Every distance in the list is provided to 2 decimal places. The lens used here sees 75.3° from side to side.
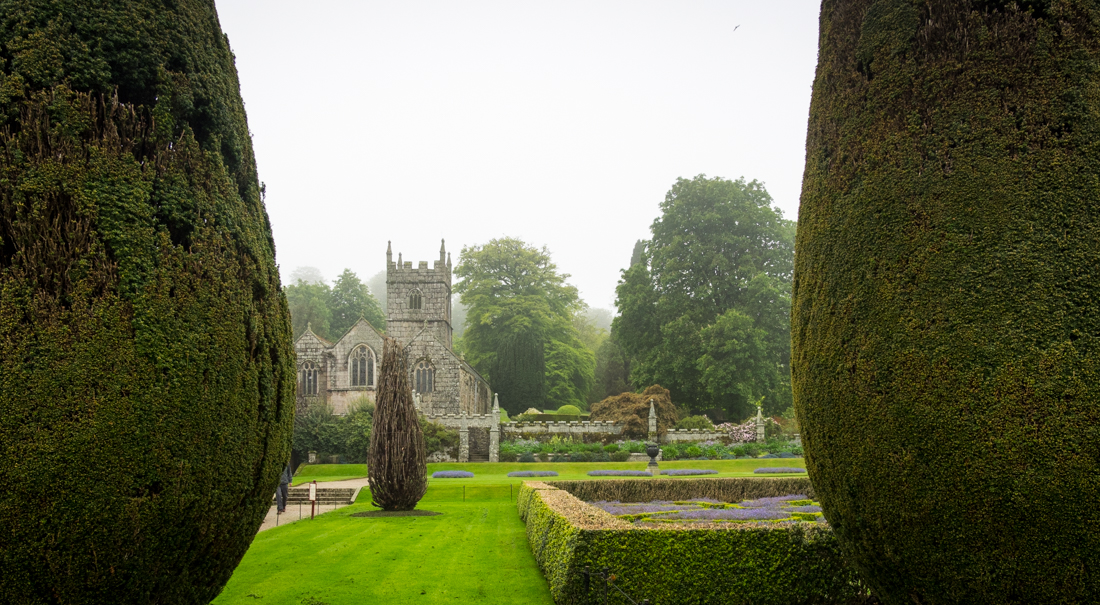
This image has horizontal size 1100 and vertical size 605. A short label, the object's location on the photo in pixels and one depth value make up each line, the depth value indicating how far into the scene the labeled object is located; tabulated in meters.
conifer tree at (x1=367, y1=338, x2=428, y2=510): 18.09
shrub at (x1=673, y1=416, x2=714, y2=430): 41.03
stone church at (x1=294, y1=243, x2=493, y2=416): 47.69
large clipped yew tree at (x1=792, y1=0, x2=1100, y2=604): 4.29
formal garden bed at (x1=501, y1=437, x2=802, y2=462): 36.06
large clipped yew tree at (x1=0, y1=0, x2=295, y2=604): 4.38
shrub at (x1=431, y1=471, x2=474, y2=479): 29.09
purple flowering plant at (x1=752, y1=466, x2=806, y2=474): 28.84
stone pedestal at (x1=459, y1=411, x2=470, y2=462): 38.84
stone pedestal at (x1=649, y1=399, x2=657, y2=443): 39.16
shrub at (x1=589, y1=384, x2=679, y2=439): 40.50
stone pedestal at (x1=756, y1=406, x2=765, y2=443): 39.00
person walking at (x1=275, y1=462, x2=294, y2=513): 20.09
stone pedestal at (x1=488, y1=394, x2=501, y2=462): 38.54
